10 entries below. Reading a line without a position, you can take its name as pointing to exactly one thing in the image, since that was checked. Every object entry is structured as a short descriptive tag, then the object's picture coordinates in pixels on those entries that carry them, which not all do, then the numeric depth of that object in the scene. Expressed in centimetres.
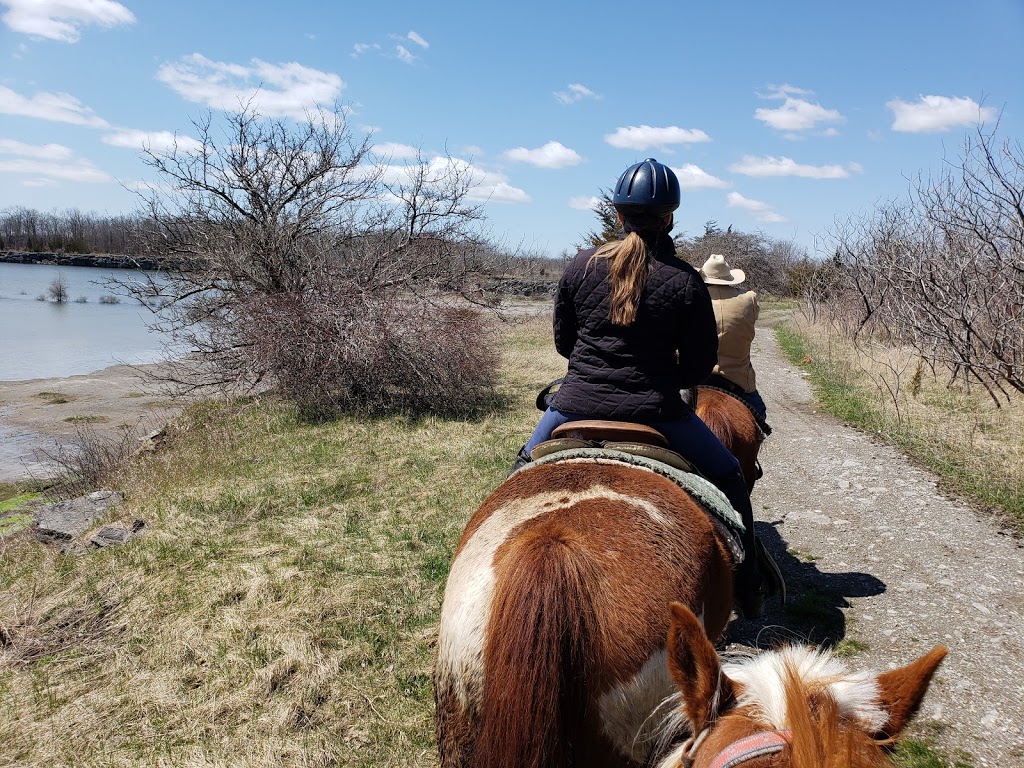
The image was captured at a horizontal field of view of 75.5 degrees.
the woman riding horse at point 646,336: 285
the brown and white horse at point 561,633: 175
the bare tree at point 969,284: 814
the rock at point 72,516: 686
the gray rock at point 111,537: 614
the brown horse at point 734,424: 440
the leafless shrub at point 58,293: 4266
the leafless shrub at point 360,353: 1160
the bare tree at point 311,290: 1170
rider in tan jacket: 494
